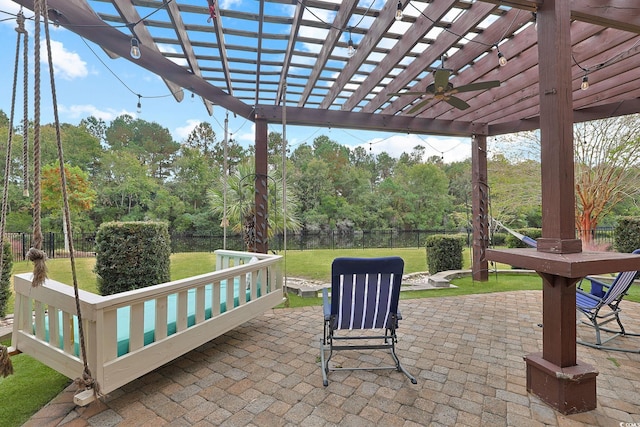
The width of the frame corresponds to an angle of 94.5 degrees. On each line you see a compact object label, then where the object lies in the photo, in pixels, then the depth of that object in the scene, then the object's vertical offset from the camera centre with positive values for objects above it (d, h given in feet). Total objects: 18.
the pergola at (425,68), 6.14 +5.28
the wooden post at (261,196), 14.29 +0.81
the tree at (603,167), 28.09 +3.91
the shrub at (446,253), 19.84 -2.95
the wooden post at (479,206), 17.44 +0.14
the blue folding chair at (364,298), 7.11 -2.19
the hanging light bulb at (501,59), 9.49 +4.81
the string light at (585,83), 10.80 +4.52
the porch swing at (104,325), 5.01 -2.44
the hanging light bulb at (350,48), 8.76 +4.91
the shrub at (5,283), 10.85 -2.42
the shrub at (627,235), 18.66 -1.88
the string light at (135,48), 8.28 +4.72
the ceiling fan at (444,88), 9.43 +4.16
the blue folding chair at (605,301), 8.63 -2.87
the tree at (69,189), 33.71 +3.29
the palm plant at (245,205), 18.83 +0.56
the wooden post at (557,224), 5.79 -0.36
